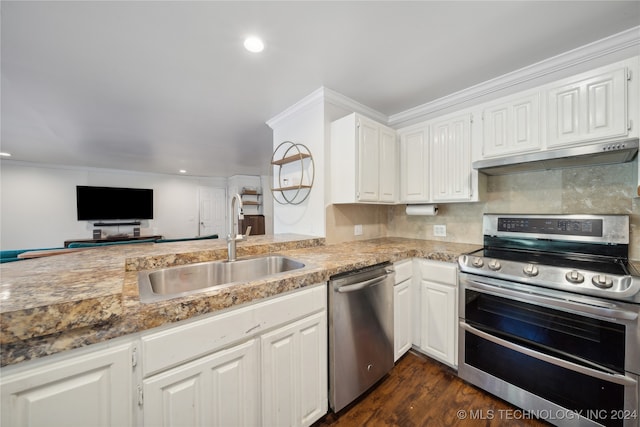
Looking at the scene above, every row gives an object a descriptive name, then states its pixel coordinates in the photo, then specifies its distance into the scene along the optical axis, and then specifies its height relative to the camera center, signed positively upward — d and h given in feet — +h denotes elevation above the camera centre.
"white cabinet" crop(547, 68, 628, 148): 4.42 +2.01
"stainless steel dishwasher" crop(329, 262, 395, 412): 4.46 -2.50
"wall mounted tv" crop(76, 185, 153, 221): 17.80 +0.70
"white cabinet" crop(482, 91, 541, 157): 5.32 +2.00
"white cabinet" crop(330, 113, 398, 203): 6.59 +1.46
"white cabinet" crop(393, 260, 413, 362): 5.84 -2.54
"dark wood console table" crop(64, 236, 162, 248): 17.07 -2.14
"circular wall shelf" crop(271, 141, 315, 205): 7.52 +1.31
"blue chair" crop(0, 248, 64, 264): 8.34 -1.63
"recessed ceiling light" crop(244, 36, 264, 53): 4.86 +3.55
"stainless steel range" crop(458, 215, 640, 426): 3.71 -2.06
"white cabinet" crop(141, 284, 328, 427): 2.82 -2.20
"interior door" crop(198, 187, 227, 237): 23.40 +0.10
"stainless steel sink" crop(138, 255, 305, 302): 4.52 -1.33
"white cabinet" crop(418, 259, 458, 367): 5.67 -2.52
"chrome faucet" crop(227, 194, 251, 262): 5.09 -0.57
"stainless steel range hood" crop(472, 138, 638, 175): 4.25 +1.05
